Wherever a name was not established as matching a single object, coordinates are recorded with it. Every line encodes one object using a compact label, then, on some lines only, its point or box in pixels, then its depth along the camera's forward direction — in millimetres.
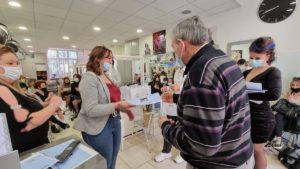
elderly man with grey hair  548
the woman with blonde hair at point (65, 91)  4397
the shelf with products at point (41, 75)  10428
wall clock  2402
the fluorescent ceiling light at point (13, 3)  2684
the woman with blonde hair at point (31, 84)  3973
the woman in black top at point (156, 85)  2955
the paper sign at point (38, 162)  691
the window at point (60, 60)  11288
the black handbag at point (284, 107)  2206
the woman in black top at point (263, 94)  1234
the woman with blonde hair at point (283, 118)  2135
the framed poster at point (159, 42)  4754
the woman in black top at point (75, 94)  4172
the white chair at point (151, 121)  2412
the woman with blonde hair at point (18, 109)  720
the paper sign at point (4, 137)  469
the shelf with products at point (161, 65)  4453
